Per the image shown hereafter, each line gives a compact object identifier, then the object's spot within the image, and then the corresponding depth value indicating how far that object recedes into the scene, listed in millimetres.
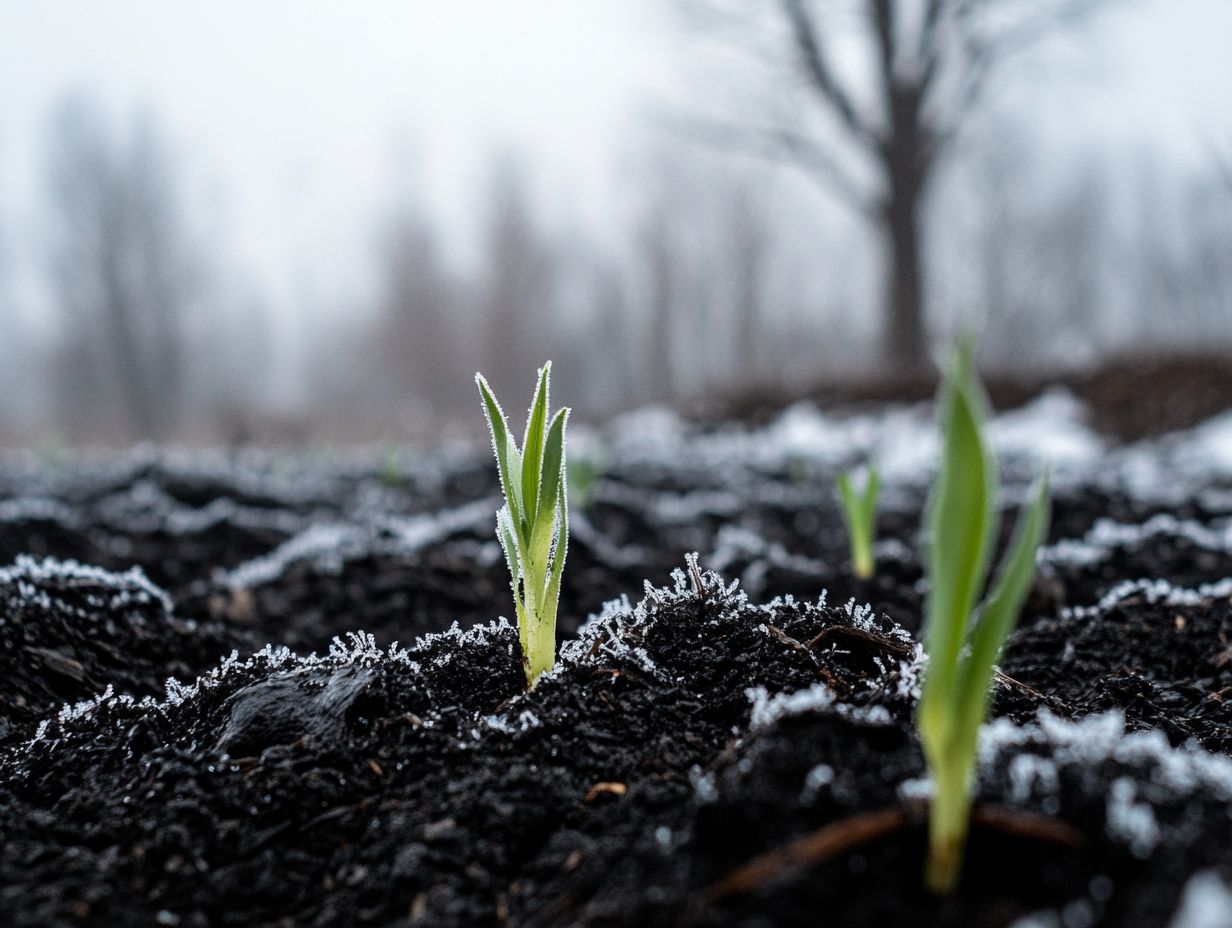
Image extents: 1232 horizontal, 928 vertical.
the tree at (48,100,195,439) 15258
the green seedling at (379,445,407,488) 2694
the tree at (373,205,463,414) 19857
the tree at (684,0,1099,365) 6993
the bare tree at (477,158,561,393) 19879
